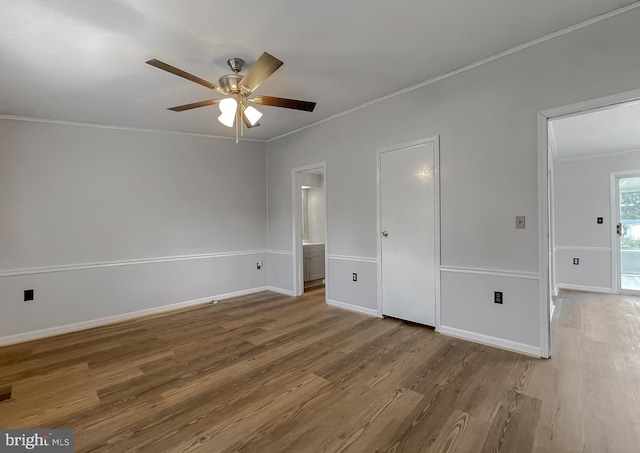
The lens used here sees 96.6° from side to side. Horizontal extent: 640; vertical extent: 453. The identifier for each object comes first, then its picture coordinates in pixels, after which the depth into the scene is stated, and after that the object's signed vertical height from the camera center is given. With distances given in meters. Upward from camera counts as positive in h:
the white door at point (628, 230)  4.96 -0.18
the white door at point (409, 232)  3.16 -0.09
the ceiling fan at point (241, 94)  2.13 +1.13
